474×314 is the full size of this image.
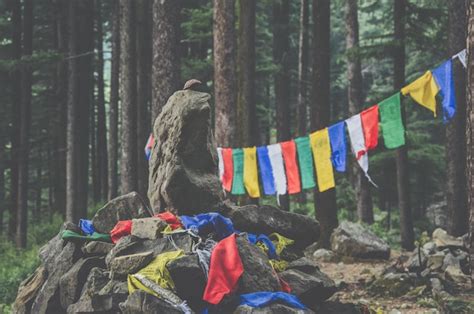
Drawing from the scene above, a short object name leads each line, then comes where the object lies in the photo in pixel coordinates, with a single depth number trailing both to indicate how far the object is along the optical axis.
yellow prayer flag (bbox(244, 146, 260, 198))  12.41
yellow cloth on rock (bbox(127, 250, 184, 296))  6.03
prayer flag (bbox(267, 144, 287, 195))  12.29
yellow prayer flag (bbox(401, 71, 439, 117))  10.05
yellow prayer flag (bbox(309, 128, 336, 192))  11.47
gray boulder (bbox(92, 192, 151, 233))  8.01
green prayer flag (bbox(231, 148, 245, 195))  12.39
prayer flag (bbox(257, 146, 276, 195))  12.45
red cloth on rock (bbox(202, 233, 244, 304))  5.99
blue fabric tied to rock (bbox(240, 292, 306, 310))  5.96
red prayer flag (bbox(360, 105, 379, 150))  10.77
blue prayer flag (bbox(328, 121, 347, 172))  11.22
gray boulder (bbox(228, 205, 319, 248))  7.81
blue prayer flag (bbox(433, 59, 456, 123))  9.66
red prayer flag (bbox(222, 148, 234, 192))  12.02
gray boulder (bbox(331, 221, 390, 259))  12.65
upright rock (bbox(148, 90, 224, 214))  7.98
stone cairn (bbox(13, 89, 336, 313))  6.16
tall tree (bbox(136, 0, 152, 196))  15.77
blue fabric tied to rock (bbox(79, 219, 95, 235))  7.96
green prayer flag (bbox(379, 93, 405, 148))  10.52
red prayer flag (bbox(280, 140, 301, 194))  12.06
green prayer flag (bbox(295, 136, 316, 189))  11.81
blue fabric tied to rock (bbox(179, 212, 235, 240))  7.07
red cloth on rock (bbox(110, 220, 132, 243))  7.41
